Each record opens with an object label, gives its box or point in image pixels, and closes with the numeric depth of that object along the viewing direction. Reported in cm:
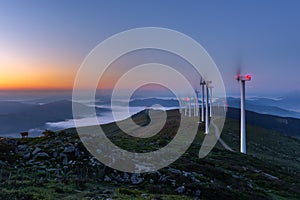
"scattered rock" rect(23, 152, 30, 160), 2855
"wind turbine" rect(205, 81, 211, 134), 8300
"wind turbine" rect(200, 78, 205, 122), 10450
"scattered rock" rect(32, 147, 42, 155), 2947
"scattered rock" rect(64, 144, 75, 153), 3001
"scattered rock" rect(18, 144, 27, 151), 3126
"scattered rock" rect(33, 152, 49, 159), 2867
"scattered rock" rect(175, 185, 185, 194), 2409
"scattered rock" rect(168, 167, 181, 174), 2918
